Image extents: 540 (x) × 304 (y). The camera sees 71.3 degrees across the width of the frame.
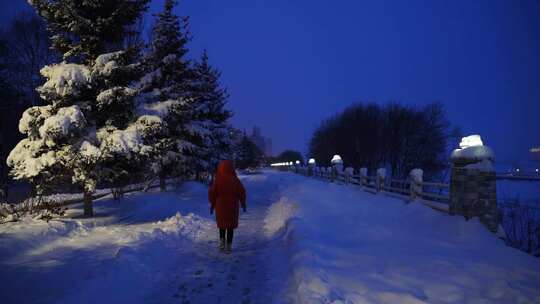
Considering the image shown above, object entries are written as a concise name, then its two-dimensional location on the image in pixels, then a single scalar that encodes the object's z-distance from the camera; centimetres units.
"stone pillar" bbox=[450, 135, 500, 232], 950
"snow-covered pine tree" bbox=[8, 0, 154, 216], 1084
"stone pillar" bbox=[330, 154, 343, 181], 2722
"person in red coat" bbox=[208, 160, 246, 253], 835
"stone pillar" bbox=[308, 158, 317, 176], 4064
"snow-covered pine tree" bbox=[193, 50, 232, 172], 2202
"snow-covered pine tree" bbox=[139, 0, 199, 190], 1877
